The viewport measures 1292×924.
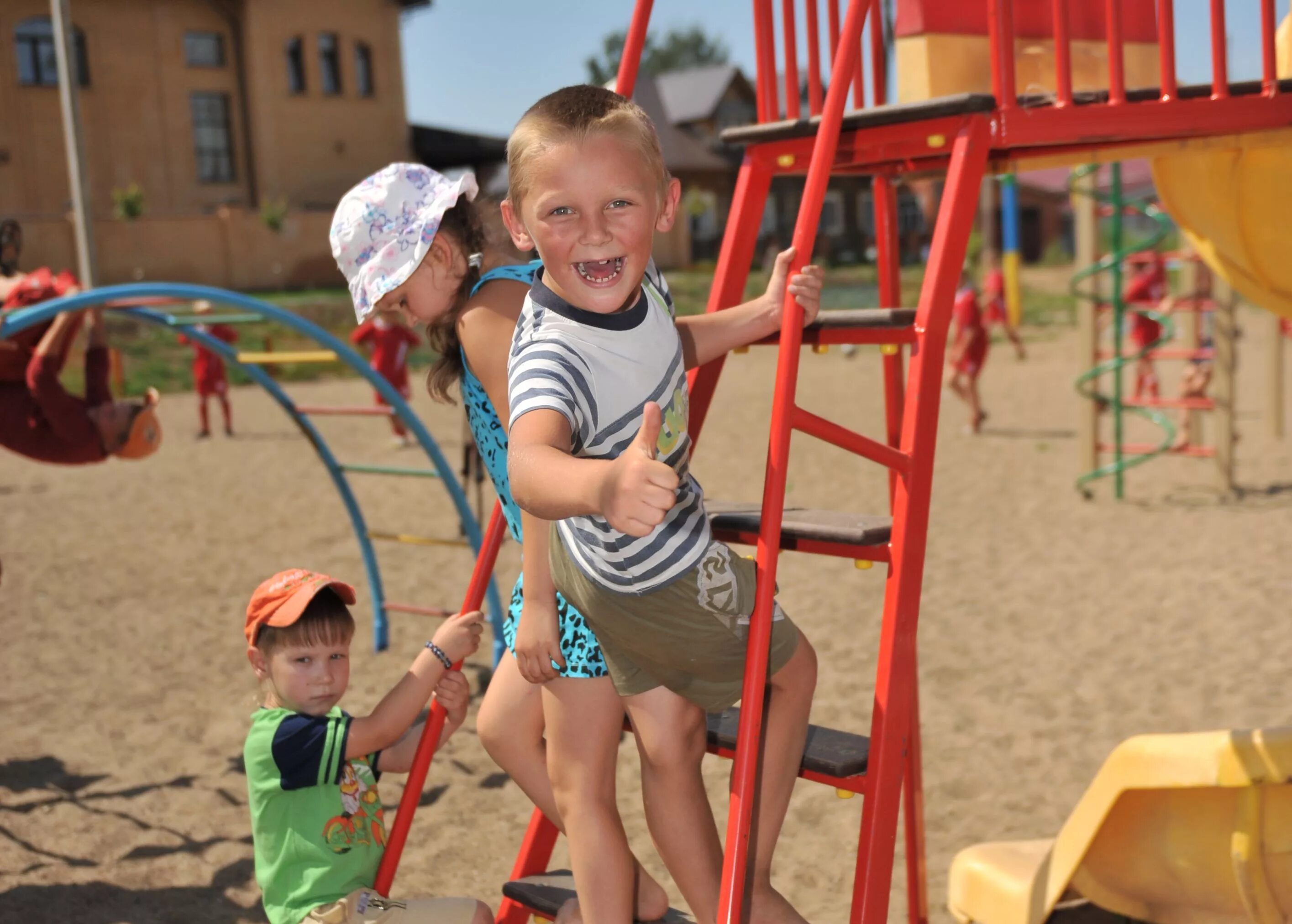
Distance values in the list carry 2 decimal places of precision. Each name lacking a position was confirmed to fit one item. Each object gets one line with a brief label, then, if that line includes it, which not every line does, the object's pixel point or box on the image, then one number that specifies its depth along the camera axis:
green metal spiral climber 8.41
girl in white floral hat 2.26
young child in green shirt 2.46
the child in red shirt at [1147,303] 11.18
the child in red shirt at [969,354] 12.08
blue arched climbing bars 3.83
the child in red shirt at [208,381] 13.17
